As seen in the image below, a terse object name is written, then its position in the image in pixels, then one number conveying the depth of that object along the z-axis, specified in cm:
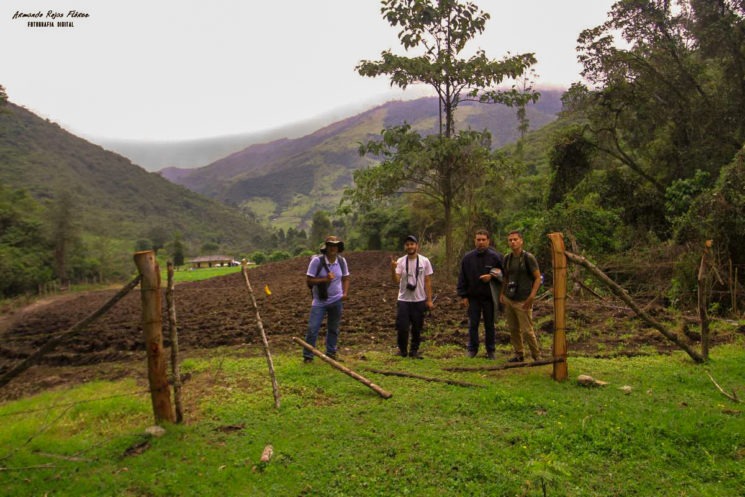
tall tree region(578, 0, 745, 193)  1527
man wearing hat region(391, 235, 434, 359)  706
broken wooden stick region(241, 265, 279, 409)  540
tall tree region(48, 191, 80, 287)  4531
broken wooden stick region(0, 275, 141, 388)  418
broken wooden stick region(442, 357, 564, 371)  584
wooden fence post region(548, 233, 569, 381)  573
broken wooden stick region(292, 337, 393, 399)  554
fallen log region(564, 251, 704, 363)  579
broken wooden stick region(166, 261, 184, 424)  477
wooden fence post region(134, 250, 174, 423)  465
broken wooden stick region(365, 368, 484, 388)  584
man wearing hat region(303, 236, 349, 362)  694
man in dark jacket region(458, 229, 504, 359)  673
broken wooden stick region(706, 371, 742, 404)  504
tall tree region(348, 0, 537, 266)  1310
